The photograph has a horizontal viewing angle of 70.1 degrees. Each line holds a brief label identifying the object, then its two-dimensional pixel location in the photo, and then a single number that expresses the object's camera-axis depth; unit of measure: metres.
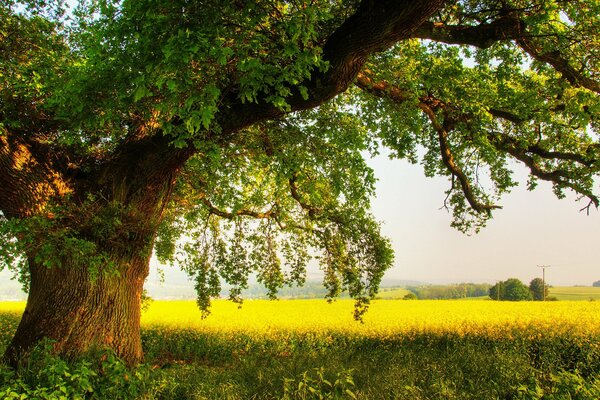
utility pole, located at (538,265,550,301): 54.58
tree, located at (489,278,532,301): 54.00
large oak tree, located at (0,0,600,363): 5.62
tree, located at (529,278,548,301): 57.12
